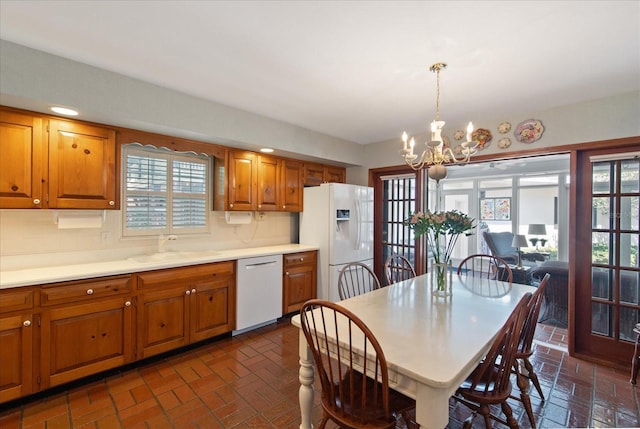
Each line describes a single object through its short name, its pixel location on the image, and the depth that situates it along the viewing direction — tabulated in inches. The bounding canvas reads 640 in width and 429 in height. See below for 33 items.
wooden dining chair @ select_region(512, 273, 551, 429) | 70.2
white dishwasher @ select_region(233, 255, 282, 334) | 127.5
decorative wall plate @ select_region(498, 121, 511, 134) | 128.6
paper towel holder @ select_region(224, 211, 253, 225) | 143.0
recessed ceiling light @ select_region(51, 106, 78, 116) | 85.7
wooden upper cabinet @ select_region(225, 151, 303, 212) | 133.7
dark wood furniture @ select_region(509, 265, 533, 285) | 185.9
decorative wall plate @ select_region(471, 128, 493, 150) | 133.9
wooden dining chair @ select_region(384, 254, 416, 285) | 111.8
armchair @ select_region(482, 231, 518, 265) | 229.5
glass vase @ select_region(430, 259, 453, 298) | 85.8
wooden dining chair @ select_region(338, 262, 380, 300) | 159.2
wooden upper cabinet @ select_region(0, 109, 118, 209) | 83.6
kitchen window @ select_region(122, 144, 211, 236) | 117.0
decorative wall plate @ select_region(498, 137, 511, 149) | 128.9
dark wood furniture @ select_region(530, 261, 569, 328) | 141.8
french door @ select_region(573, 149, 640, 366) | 106.3
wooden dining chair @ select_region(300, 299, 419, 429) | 50.0
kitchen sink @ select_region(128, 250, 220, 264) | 112.7
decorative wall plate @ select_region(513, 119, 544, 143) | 121.3
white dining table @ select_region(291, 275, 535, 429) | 45.6
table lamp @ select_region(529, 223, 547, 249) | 231.1
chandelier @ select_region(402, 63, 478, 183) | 80.3
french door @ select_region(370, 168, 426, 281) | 163.3
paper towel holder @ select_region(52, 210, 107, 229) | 99.0
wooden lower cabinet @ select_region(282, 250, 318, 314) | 144.5
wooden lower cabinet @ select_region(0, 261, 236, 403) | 79.4
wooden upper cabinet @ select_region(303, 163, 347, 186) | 166.8
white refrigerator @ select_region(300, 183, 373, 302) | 153.7
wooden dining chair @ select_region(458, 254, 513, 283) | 108.1
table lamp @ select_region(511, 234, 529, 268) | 237.1
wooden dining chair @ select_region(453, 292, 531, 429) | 55.5
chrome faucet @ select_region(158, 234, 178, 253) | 122.3
